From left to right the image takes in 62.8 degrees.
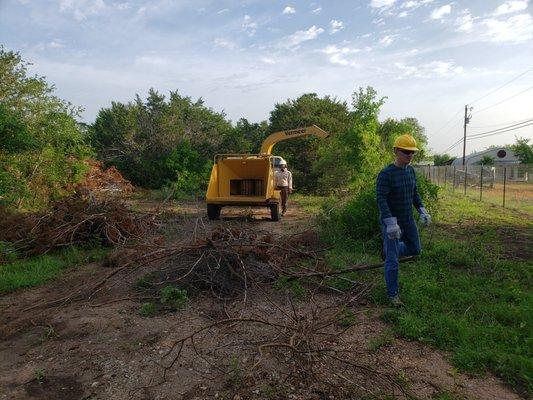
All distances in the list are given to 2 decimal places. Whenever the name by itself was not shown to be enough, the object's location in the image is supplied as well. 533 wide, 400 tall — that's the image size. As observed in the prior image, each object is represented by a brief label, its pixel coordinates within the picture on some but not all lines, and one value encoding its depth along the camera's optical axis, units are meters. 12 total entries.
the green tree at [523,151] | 40.66
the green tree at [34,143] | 10.49
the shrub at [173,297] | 4.95
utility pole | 48.19
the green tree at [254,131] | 31.23
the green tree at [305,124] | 22.51
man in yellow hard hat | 4.80
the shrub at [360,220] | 7.84
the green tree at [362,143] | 15.12
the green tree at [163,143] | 22.25
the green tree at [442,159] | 77.53
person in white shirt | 12.92
